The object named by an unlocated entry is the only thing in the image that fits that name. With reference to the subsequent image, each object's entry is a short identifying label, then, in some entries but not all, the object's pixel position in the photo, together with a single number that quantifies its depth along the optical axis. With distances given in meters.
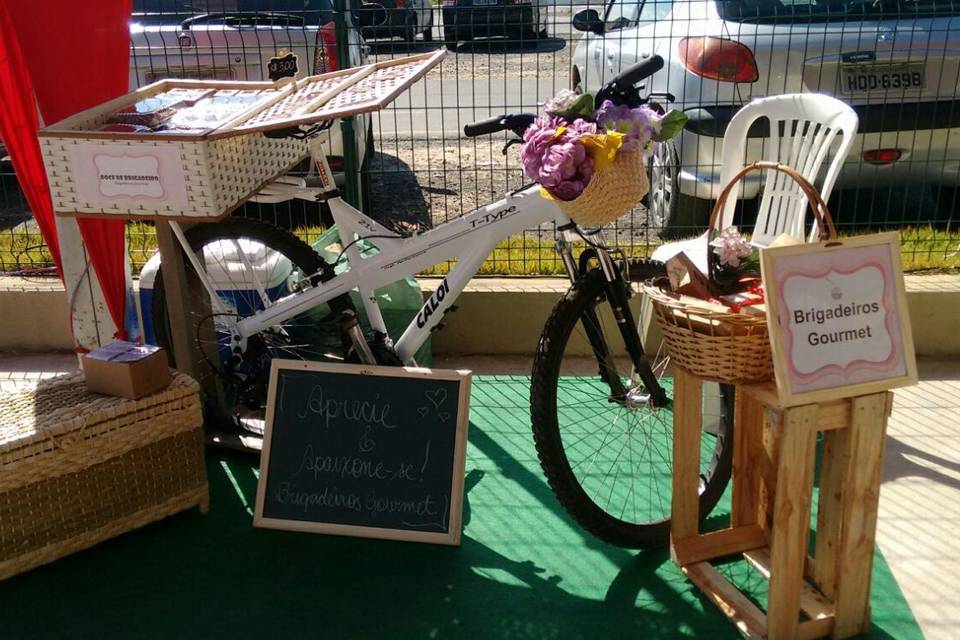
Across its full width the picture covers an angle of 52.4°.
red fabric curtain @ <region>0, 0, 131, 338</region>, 3.05
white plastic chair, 3.11
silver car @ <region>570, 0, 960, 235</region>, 4.55
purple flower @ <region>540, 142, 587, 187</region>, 2.52
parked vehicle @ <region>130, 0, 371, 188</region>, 4.52
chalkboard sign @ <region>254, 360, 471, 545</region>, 3.05
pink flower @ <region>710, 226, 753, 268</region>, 2.46
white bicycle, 2.92
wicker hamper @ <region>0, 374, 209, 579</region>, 2.87
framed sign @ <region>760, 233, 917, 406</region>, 2.27
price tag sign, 3.42
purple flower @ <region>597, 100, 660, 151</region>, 2.58
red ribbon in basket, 2.43
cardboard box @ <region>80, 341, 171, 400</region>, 3.03
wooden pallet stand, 2.40
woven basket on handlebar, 2.58
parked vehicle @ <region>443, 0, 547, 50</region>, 4.24
